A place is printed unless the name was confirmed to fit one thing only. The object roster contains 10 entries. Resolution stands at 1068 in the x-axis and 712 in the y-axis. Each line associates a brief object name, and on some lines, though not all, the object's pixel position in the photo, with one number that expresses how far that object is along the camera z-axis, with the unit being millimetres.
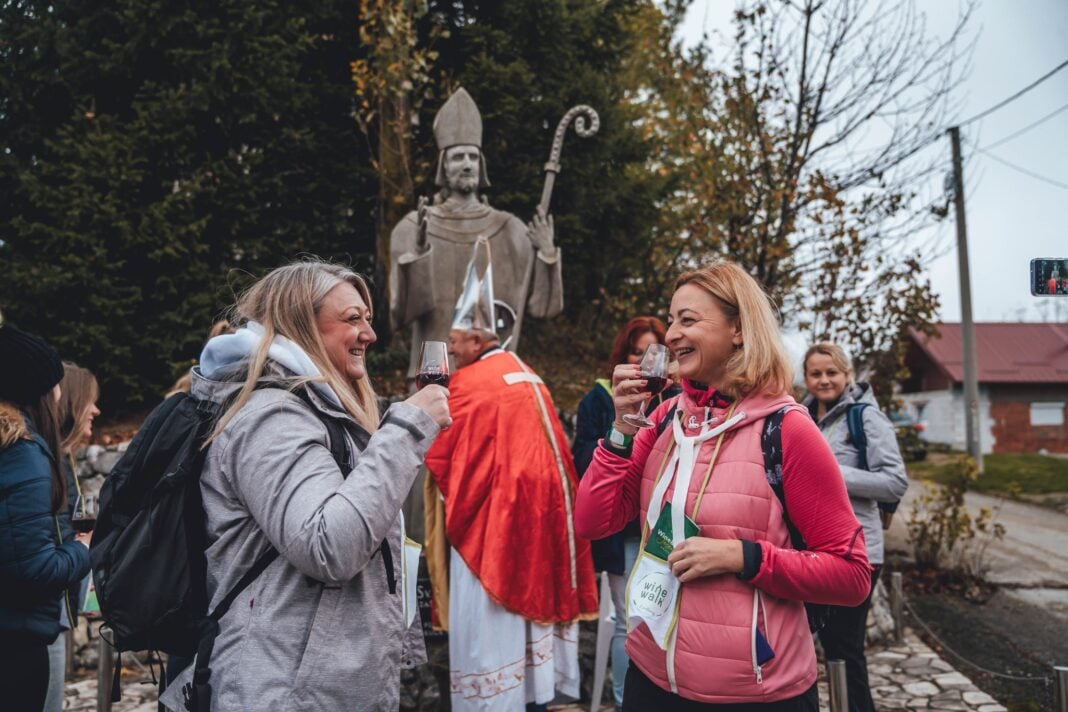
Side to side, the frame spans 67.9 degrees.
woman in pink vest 1906
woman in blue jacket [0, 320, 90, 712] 2328
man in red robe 3777
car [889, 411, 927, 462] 8672
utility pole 13328
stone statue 5109
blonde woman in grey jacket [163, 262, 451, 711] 1628
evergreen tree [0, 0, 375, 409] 7691
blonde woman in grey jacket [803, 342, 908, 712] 3697
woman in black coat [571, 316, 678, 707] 4066
